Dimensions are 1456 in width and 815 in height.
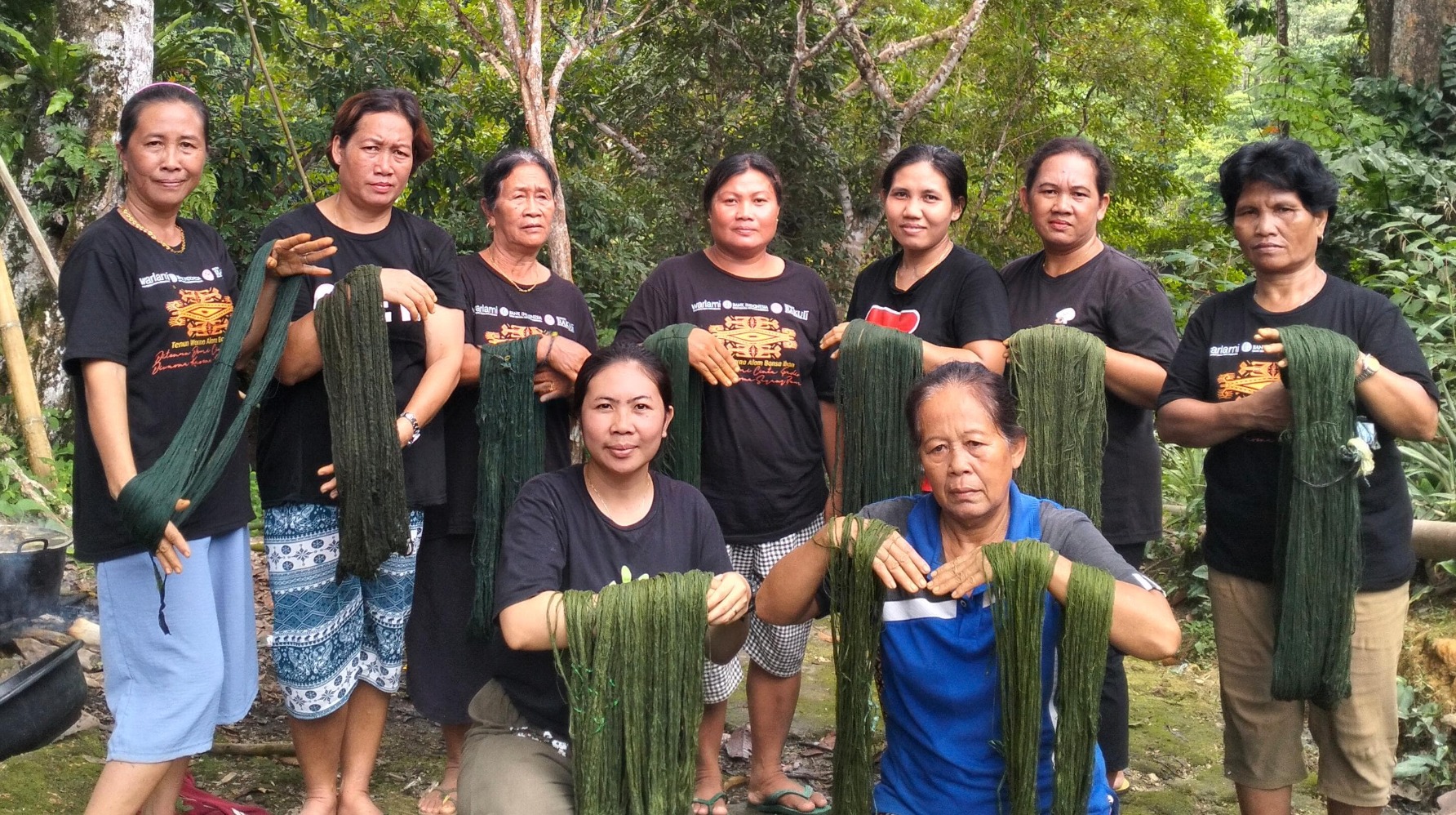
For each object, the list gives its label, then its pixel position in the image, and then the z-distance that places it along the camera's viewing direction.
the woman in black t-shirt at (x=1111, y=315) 3.00
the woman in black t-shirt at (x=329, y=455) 2.89
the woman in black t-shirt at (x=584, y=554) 2.34
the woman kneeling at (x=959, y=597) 2.21
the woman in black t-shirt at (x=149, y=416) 2.48
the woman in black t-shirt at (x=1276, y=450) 2.63
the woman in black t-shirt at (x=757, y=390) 3.15
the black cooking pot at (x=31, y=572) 3.65
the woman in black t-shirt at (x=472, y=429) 3.17
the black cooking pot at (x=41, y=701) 3.13
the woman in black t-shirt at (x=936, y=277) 3.03
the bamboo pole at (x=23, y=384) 4.40
